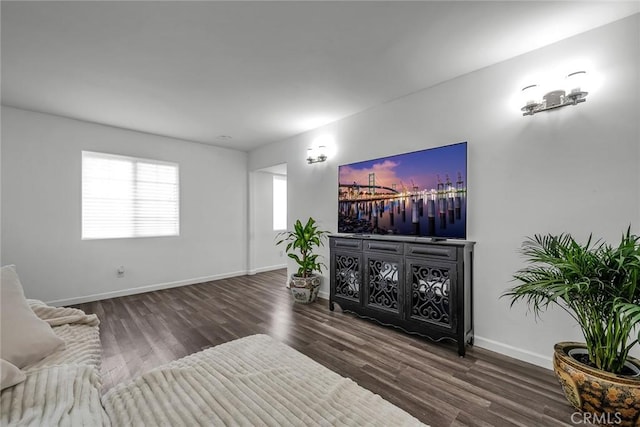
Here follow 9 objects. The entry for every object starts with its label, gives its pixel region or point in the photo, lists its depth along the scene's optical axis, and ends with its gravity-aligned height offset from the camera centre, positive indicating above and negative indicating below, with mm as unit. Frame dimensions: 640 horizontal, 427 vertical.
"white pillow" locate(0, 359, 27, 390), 1005 -625
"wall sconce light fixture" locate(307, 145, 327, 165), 4000 +939
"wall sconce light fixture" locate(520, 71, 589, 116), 1980 +941
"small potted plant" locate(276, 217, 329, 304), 3812 -759
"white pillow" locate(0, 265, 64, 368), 1240 -581
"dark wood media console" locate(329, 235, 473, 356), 2396 -708
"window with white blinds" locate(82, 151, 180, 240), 3998 +307
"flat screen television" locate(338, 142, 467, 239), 2656 +250
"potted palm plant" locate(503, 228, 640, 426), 1445 -617
